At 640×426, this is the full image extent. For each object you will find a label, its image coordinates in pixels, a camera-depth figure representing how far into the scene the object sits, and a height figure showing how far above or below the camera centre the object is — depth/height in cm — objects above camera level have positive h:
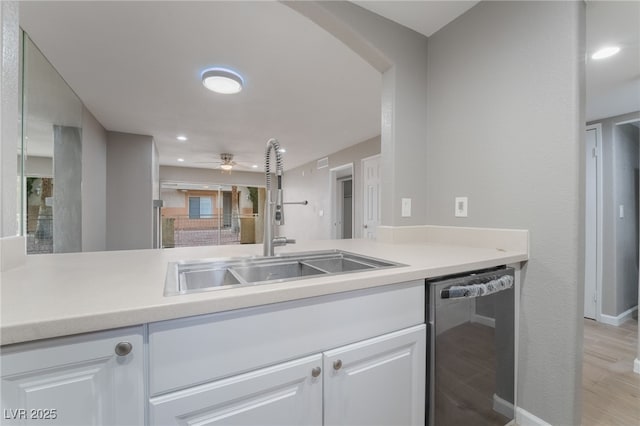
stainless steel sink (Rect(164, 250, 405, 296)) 103 -24
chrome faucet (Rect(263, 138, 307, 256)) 130 +1
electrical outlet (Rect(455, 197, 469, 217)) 163 +4
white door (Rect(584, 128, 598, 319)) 285 -13
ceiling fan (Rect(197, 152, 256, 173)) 541 +110
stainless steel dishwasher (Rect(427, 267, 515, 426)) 99 -57
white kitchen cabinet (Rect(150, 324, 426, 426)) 63 -51
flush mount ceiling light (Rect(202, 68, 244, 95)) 233 +120
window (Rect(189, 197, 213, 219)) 692 +13
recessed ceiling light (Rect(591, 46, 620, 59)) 182 +114
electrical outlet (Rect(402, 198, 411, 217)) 177 +4
